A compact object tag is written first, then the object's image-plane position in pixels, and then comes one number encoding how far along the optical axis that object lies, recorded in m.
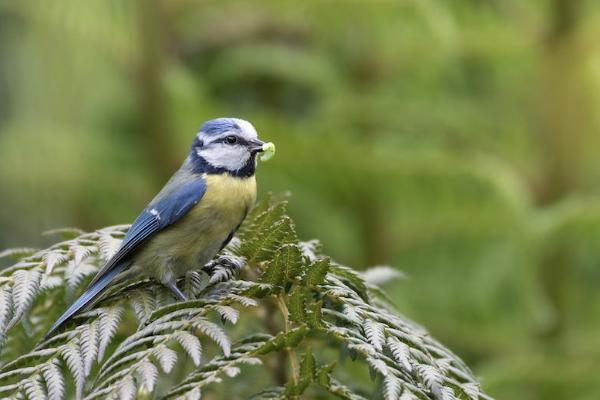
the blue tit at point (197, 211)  3.52
